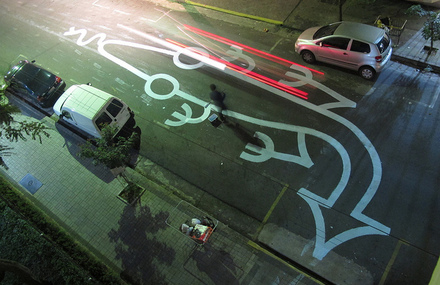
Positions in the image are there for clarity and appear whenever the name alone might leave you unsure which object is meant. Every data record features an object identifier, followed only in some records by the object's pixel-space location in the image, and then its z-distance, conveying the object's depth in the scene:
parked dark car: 12.95
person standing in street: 10.76
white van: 10.76
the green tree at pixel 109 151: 8.59
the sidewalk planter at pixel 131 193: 9.86
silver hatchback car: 11.23
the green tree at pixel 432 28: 11.09
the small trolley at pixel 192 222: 8.46
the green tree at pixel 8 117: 8.50
